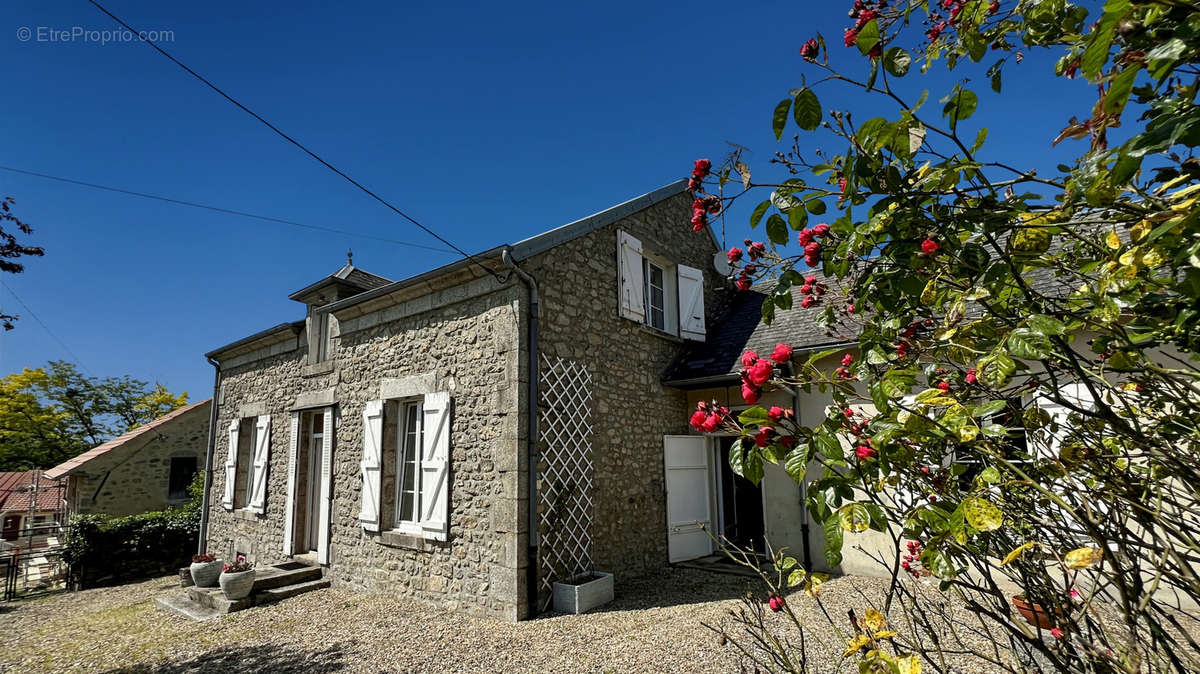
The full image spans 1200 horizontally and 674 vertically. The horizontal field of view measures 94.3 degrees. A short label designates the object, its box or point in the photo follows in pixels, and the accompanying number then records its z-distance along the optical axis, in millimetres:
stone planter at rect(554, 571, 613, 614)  5617
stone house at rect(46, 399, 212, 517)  12461
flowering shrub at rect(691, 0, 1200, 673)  1076
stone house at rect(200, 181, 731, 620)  5891
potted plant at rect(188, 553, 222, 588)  7234
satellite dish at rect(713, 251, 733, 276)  9898
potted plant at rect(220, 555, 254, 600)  6598
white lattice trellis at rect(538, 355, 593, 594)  5895
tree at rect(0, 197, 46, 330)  4738
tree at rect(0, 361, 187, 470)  22047
